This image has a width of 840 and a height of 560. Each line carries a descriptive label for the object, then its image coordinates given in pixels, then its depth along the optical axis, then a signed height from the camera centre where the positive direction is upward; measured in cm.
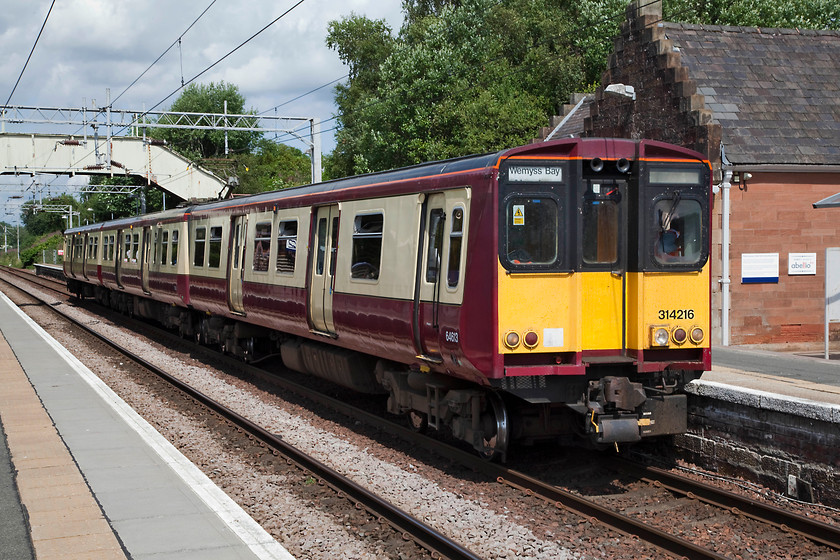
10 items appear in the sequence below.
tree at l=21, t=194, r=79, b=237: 11618 +846
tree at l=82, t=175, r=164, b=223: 6641 +601
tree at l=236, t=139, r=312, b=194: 6381 +998
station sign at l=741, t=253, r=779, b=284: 1780 +31
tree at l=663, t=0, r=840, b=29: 3541 +1088
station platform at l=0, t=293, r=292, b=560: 661 -193
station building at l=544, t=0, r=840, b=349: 1767 +234
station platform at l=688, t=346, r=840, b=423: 855 -120
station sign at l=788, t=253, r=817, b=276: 1800 +40
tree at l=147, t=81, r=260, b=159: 7544 +1302
